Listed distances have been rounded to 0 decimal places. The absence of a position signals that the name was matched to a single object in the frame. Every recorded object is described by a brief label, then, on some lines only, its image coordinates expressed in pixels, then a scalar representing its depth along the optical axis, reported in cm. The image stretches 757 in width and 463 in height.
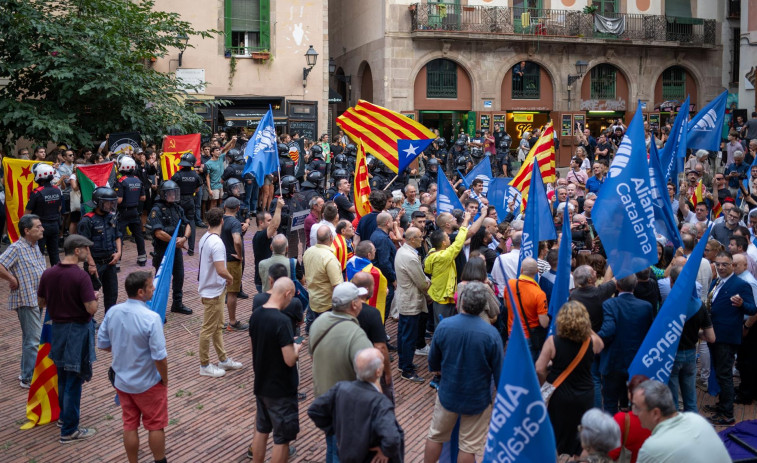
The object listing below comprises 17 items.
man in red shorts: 591
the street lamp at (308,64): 2606
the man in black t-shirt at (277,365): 584
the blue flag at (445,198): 1075
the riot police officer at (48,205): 1160
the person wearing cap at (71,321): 684
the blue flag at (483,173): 1334
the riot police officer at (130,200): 1297
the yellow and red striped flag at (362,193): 1138
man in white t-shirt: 844
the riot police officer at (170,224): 1078
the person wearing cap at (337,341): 548
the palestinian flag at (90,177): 1350
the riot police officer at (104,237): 953
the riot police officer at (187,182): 1340
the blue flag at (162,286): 676
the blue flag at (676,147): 1105
